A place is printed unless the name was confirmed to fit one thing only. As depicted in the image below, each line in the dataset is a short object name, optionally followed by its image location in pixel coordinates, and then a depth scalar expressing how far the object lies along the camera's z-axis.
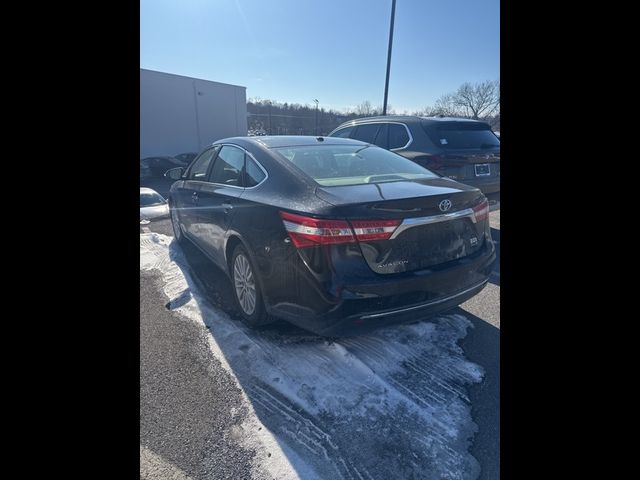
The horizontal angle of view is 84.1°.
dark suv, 5.21
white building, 21.19
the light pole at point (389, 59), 15.70
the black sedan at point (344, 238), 2.13
